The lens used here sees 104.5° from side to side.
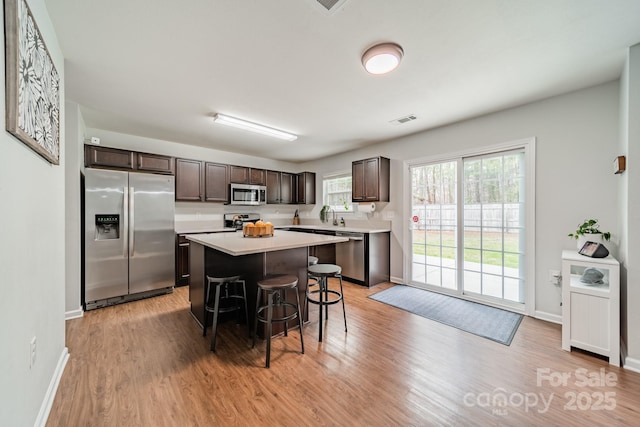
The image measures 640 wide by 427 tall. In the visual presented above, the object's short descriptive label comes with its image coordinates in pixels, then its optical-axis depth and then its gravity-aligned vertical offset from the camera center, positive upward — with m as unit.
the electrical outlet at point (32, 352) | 1.33 -0.77
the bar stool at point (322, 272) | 2.51 -0.63
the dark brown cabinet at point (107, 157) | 3.35 +0.76
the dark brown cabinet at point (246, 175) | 4.96 +0.76
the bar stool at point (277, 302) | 2.02 -0.85
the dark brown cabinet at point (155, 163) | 3.77 +0.77
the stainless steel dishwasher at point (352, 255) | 4.13 -0.76
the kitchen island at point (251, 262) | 2.41 -0.52
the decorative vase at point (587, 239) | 2.43 -0.27
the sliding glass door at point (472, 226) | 3.15 -0.21
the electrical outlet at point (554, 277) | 2.76 -0.73
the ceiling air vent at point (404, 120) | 3.37 +1.28
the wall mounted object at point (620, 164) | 2.05 +0.40
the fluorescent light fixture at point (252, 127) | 3.30 +1.24
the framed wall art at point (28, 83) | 1.08 +0.68
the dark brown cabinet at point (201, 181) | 4.30 +0.56
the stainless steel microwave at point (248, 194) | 4.95 +0.35
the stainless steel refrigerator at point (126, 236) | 3.19 -0.34
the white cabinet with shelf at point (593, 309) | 2.02 -0.84
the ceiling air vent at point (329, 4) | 1.51 +1.28
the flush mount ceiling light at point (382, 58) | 1.91 +1.23
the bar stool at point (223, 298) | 2.21 -0.90
